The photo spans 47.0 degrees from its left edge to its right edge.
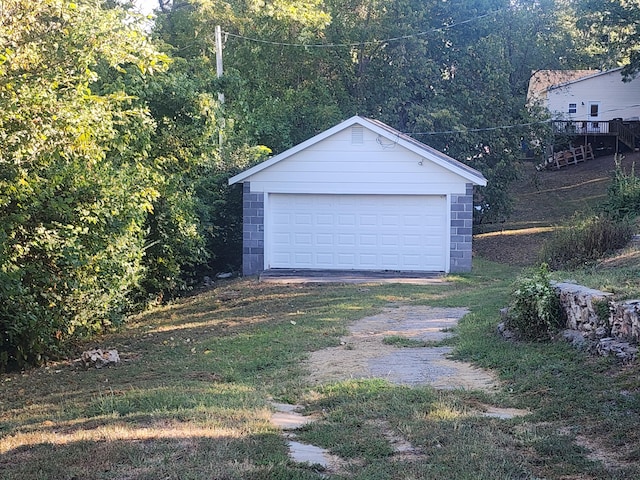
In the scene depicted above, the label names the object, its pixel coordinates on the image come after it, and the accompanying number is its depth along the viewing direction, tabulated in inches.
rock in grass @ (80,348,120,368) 415.2
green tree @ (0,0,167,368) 362.9
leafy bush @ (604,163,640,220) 778.2
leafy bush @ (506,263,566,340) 353.1
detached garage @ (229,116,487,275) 736.3
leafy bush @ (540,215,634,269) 573.3
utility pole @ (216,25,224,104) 944.5
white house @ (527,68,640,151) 1606.8
